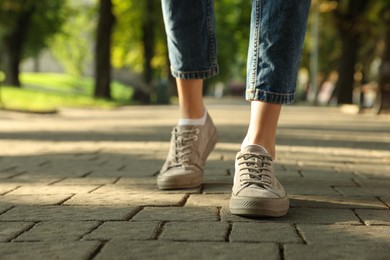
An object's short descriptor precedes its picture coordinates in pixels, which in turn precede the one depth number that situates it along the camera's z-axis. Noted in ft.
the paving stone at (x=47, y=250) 6.86
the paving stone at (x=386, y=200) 10.51
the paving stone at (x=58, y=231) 7.75
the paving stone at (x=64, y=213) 9.00
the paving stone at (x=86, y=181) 12.83
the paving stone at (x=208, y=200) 9.98
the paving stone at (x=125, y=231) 7.72
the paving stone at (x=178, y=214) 8.87
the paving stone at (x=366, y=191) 11.39
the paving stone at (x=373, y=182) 12.66
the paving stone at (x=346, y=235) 7.53
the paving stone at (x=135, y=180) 12.79
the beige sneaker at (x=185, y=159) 11.33
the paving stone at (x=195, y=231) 7.65
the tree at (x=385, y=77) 52.39
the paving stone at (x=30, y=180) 13.05
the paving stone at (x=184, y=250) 6.80
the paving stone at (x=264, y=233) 7.60
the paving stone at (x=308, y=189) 11.40
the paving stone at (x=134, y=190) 11.34
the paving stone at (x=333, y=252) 6.82
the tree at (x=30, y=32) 106.99
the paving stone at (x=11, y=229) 7.93
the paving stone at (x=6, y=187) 11.91
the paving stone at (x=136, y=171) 14.30
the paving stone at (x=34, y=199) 10.40
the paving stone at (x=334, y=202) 10.04
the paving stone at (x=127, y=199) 10.14
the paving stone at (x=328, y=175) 13.48
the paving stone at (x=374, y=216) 8.75
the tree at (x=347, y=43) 71.46
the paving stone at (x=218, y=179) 12.60
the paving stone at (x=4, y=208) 9.72
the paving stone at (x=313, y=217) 8.78
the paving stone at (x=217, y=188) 11.26
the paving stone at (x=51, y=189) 11.59
